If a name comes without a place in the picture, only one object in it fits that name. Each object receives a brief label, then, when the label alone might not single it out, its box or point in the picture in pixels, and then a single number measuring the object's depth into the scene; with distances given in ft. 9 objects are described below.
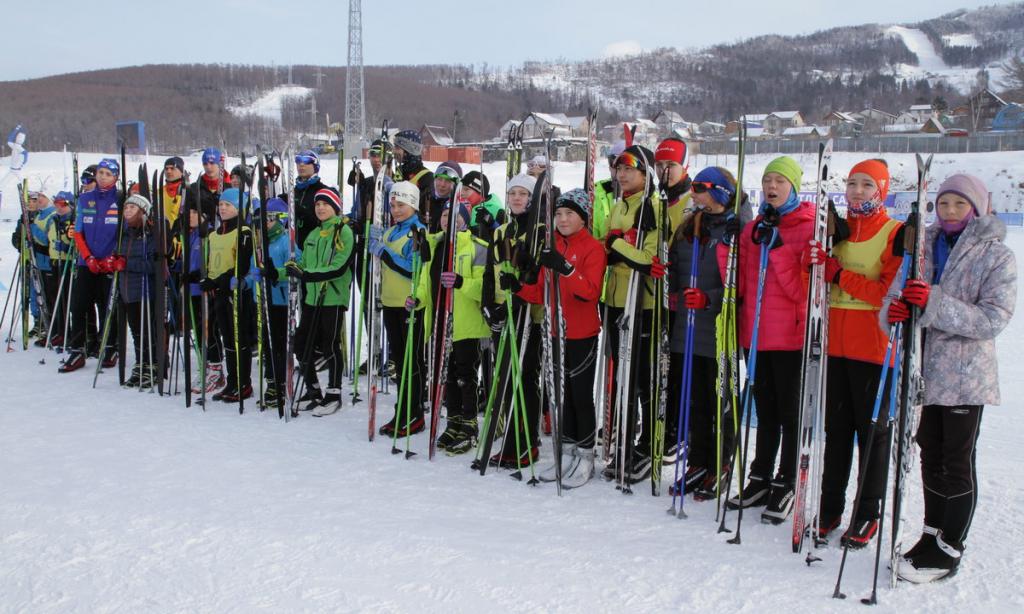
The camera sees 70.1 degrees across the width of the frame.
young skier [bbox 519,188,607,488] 12.65
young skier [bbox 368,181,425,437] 15.72
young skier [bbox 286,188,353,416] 16.70
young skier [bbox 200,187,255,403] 17.79
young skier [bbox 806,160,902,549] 10.04
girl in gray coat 8.82
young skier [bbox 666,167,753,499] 11.72
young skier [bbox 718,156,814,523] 10.85
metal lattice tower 138.00
